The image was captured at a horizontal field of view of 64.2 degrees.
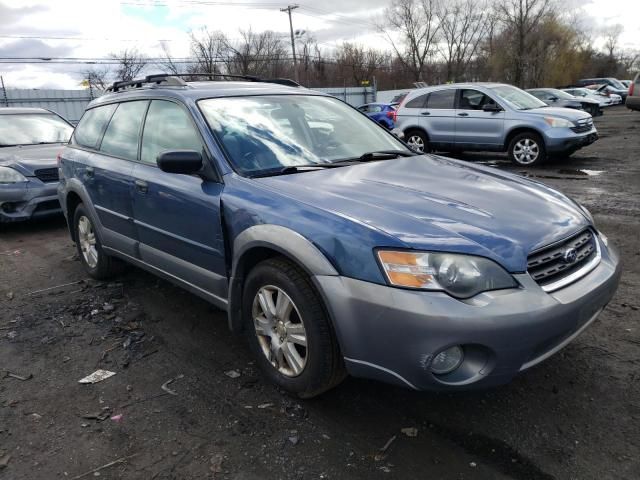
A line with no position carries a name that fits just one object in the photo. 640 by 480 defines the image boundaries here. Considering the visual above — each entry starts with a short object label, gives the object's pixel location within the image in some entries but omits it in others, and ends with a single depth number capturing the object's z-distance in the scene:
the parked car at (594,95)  28.21
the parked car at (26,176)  6.66
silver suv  10.12
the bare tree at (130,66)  35.47
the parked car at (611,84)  34.53
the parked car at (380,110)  18.88
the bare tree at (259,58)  40.07
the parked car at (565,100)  18.53
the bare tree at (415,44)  56.41
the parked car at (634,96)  18.34
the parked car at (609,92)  32.19
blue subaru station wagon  2.20
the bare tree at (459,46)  56.78
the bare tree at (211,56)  38.28
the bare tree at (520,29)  36.91
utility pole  45.48
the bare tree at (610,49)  76.88
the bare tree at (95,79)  35.75
